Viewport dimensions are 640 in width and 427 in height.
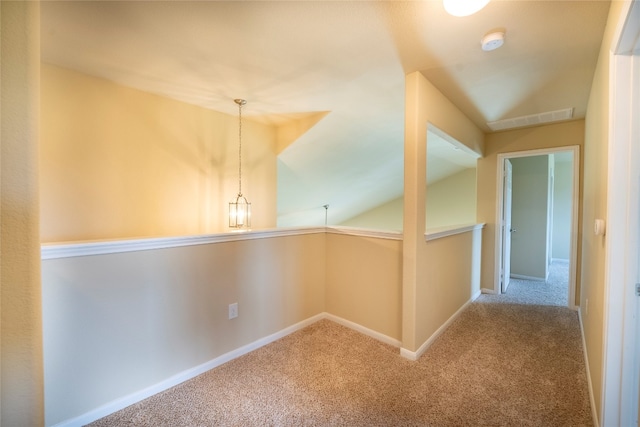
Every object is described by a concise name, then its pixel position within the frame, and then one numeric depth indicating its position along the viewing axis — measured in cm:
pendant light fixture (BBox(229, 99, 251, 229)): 286
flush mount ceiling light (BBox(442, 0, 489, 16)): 128
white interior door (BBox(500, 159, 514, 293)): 374
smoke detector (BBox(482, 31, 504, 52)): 158
